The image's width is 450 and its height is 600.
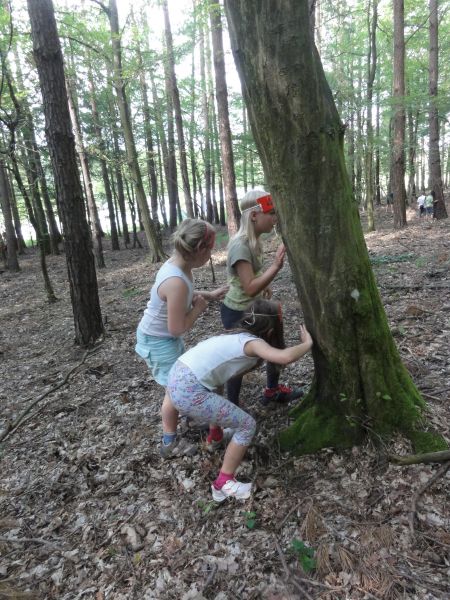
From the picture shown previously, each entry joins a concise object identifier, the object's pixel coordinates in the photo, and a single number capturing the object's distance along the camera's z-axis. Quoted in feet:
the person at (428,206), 55.16
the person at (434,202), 47.75
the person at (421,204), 57.67
